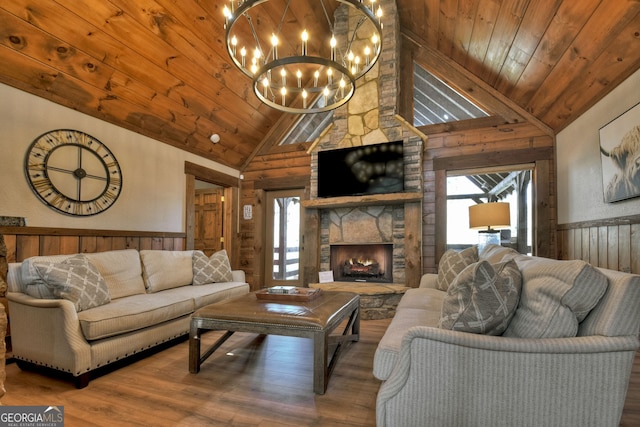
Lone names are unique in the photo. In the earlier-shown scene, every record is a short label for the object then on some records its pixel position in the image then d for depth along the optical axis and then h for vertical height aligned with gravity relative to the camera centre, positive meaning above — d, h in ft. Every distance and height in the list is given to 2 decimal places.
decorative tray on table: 8.46 -1.81
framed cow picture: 8.34 +2.13
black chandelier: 7.23 +8.24
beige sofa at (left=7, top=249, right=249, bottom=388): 6.84 -2.11
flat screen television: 14.46 +2.80
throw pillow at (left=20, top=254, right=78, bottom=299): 7.39 -1.31
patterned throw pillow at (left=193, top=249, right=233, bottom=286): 12.37 -1.66
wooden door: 19.22 +0.50
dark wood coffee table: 6.56 -2.07
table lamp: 12.05 +0.55
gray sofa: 4.06 -1.71
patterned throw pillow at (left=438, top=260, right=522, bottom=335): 4.58 -1.08
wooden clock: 10.13 +1.93
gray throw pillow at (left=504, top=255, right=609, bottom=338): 4.17 -0.97
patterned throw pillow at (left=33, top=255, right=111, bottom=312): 7.33 -1.31
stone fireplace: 14.21 +1.66
